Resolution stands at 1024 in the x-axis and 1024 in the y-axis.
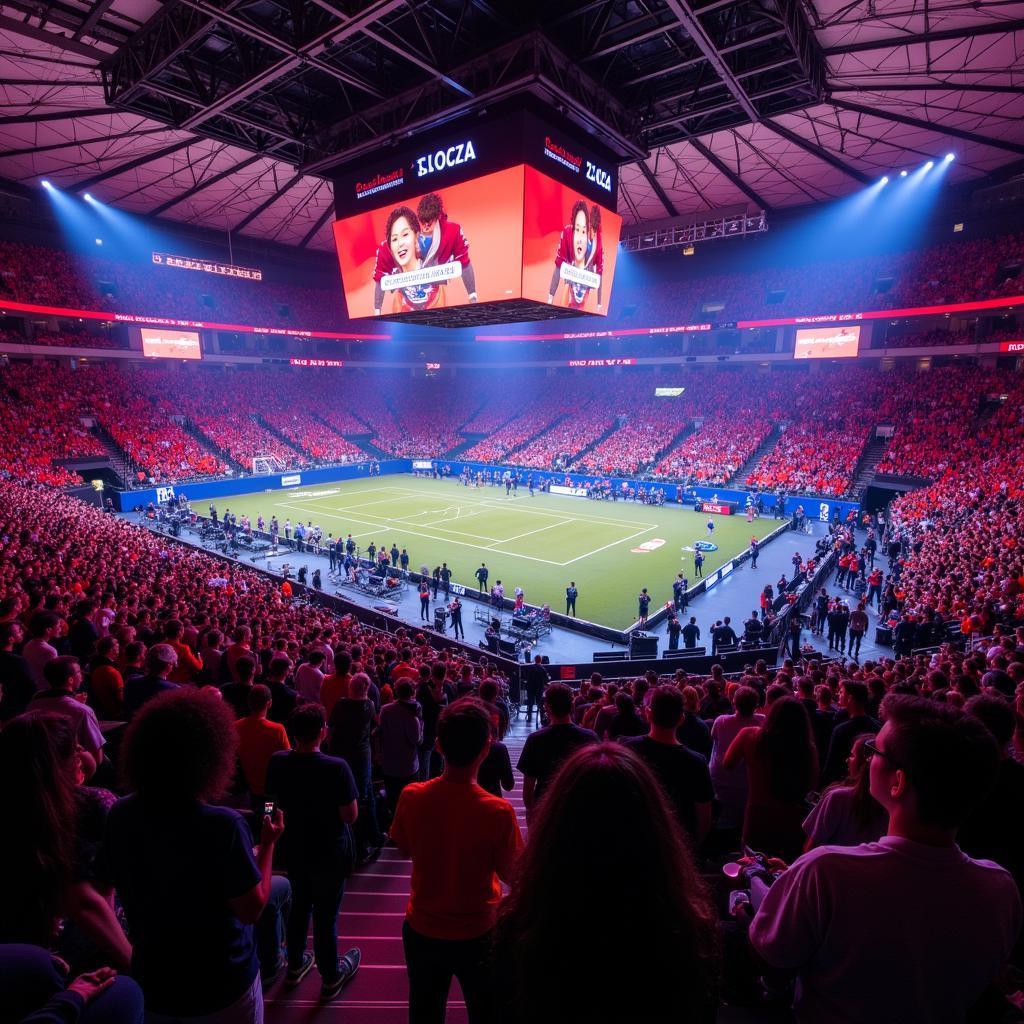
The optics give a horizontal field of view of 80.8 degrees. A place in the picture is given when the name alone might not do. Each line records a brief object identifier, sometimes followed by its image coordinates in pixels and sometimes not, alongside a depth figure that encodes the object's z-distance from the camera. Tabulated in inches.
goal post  1879.9
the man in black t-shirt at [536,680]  541.3
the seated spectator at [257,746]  186.4
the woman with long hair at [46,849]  91.3
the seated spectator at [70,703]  174.5
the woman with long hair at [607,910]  60.6
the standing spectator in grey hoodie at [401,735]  236.5
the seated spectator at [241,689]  244.2
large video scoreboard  653.9
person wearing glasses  74.8
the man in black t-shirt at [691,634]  694.5
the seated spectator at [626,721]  211.5
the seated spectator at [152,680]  241.1
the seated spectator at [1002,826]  126.0
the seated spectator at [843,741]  203.9
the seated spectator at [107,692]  257.3
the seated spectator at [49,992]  68.1
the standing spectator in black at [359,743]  213.6
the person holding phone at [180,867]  93.8
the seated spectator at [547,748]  172.7
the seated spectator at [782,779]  155.6
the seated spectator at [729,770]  193.0
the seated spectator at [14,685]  232.7
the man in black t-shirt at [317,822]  150.1
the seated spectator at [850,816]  120.2
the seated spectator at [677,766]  157.5
